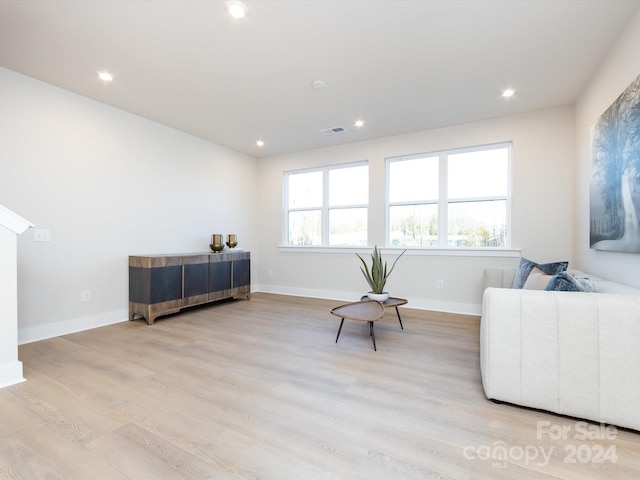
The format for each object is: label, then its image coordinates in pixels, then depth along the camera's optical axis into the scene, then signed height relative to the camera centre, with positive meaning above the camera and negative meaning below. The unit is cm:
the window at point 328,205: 488 +58
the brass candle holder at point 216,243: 456 -6
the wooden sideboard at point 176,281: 352 -54
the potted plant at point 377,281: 322 -45
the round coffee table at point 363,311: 269 -69
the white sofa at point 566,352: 153 -60
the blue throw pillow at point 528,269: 253 -26
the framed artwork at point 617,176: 198 +48
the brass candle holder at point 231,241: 488 -3
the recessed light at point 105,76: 280 +153
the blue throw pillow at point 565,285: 179 -27
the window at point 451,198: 397 +58
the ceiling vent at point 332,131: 424 +155
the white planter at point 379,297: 318 -61
